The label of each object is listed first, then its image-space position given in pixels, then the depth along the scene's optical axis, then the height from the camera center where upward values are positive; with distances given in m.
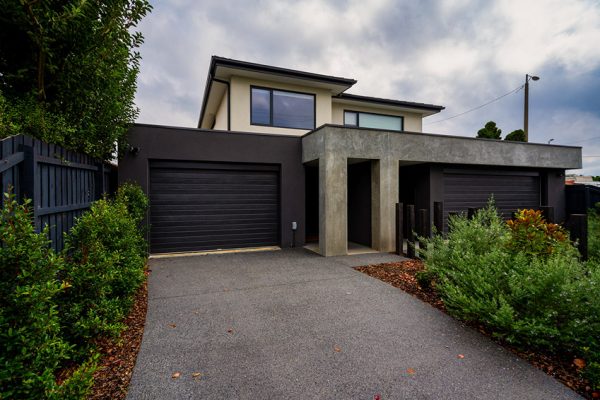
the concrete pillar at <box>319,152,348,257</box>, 7.46 -0.02
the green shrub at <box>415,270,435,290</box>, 4.73 -1.33
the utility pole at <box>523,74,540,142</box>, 16.49 +5.42
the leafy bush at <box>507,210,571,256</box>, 4.31 -0.56
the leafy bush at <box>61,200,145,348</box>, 2.73 -0.85
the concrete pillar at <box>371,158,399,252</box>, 8.00 +0.01
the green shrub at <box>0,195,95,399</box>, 1.62 -0.73
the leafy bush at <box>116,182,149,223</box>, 6.28 +0.08
